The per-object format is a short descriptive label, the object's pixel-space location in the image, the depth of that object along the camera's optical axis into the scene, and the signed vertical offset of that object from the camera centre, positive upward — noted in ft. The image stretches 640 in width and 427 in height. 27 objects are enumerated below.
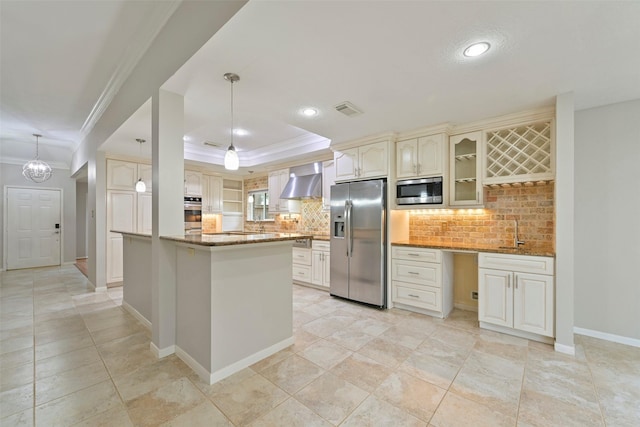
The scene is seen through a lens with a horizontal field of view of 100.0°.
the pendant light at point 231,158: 7.55 +1.69
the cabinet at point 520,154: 9.62 +2.24
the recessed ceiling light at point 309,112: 9.82 +3.82
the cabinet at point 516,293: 8.82 -2.78
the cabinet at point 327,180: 15.42 +1.95
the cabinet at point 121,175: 16.16 +2.40
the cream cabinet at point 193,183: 19.40 +2.21
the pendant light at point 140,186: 14.38 +1.45
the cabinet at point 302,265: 16.01 -3.13
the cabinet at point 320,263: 14.97 -2.83
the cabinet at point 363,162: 12.51 +2.55
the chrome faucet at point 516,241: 10.48 -1.10
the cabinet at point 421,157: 11.36 +2.51
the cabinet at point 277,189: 18.67 +1.73
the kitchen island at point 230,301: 6.82 -2.46
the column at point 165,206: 8.04 +0.23
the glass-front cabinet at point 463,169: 11.21 +1.94
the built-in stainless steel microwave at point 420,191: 11.41 +0.97
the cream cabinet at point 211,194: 20.51 +1.52
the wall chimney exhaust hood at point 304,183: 16.24 +1.93
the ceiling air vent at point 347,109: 9.39 +3.80
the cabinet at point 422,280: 11.10 -2.88
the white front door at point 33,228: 20.80 -1.14
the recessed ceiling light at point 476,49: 6.16 +3.89
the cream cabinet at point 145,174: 17.32 +2.59
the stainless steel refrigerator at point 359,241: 12.27 -1.35
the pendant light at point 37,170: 16.05 +2.62
